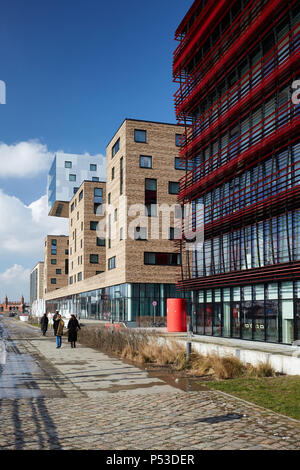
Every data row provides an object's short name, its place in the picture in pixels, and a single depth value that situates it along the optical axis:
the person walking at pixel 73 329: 24.89
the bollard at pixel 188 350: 16.77
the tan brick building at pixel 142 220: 49.00
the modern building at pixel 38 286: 114.87
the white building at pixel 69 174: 91.81
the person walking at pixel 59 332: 24.31
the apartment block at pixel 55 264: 121.25
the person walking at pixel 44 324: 35.91
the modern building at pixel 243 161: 22.97
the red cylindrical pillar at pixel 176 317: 33.03
